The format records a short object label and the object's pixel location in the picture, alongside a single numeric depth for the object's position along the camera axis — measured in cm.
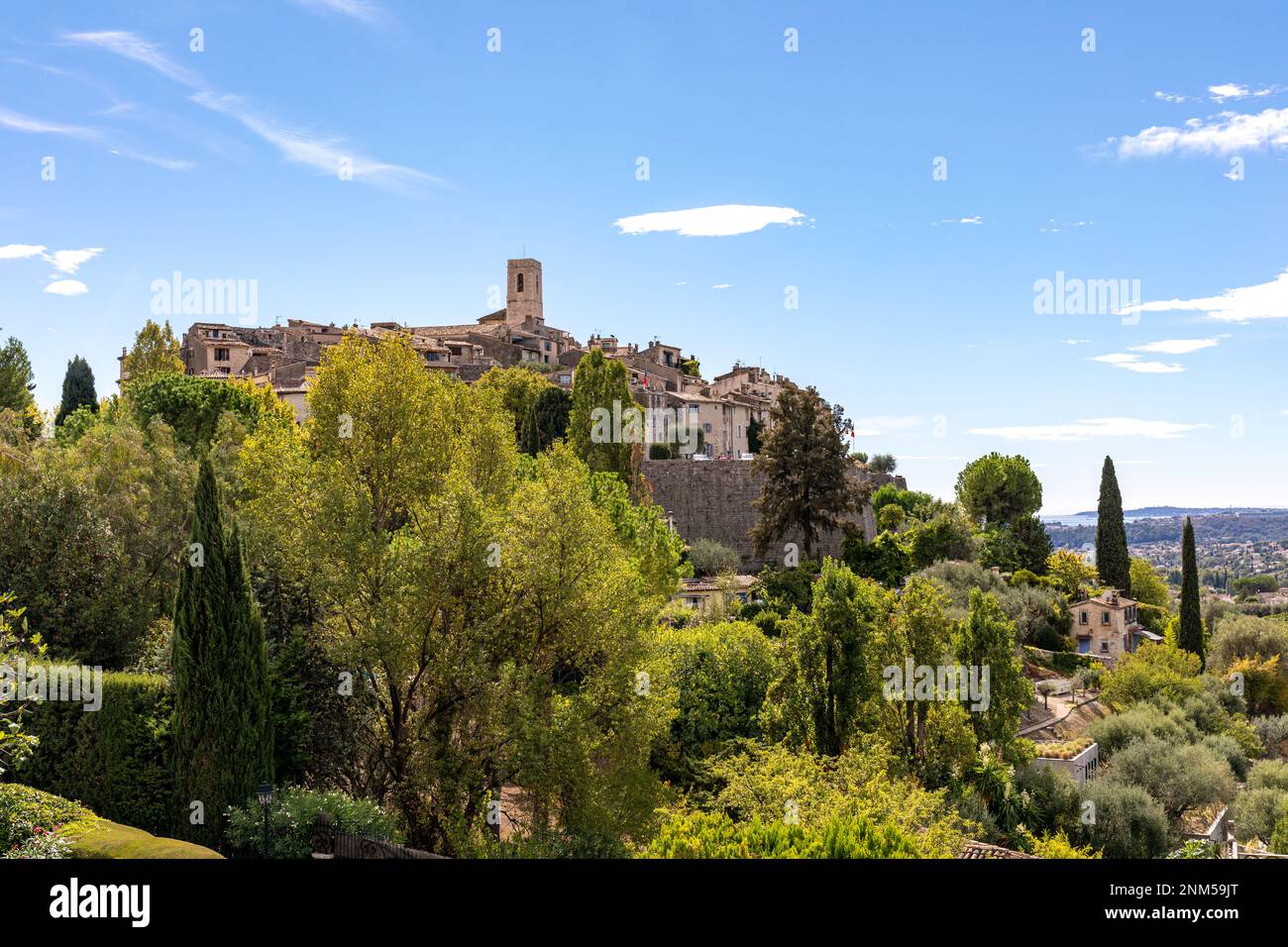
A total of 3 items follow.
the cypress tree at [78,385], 6288
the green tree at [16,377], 5069
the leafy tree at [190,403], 3823
